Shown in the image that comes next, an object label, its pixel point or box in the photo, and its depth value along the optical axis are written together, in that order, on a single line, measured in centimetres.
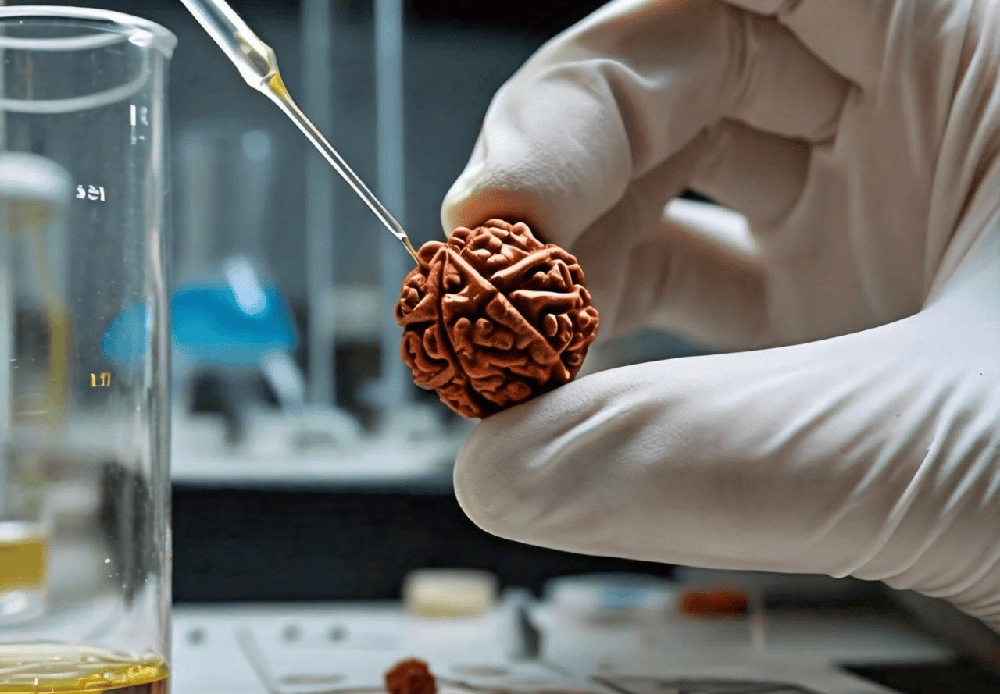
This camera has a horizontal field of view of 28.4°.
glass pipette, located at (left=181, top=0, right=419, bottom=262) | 21
